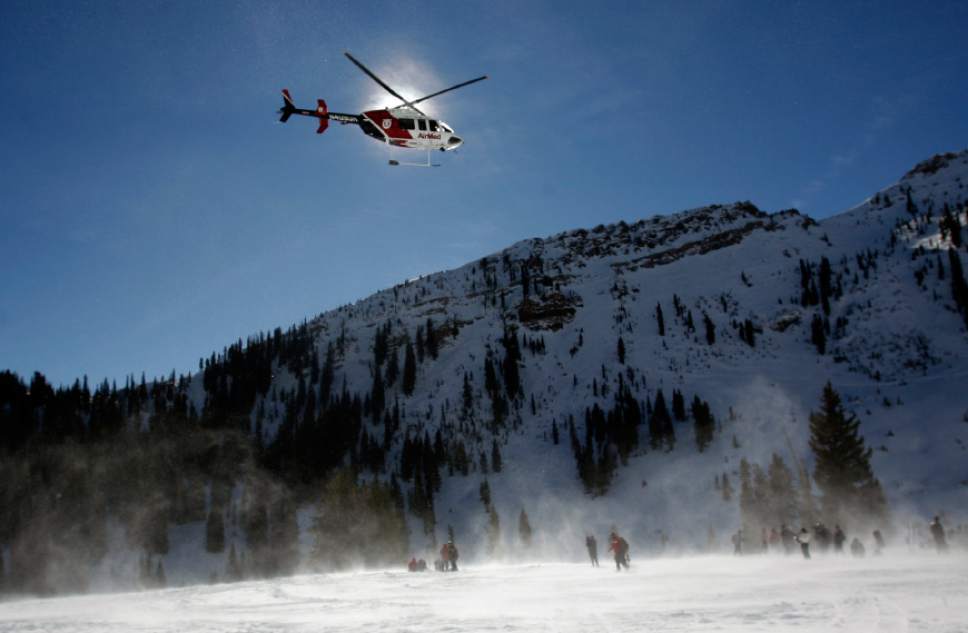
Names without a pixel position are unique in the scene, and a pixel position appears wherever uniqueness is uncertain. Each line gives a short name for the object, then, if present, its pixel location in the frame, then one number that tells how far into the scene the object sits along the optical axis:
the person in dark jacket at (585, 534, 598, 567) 30.38
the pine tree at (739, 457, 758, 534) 50.41
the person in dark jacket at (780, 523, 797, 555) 29.67
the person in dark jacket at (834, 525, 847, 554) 28.22
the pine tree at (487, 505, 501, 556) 64.74
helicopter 28.53
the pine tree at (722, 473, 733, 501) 60.55
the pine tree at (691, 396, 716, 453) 74.75
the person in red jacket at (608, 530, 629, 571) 25.44
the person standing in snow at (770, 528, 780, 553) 35.14
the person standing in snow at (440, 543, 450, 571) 31.25
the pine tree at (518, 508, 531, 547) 64.03
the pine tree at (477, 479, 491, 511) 76.50
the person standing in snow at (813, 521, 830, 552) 28.20
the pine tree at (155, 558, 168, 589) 69.57
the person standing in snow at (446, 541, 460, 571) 31.38
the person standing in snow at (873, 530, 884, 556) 28.87
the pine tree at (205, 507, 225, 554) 79.56
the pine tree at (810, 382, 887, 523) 43.30
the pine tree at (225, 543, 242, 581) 70.19
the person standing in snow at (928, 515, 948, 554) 26.47
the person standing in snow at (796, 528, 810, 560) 25.05
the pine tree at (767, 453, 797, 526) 48.06
